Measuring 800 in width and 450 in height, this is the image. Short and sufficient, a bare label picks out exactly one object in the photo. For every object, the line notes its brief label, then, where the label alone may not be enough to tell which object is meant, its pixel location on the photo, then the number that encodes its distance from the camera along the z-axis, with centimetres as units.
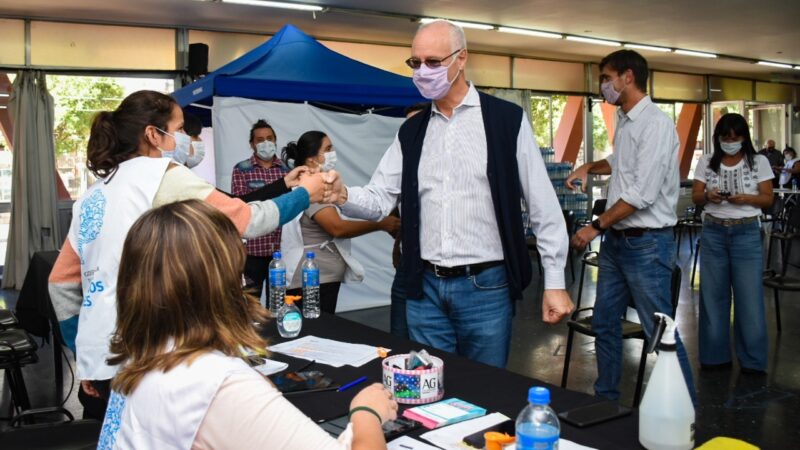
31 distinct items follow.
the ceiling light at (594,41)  1100
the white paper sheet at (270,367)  202
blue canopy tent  519
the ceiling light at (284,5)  796
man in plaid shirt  511
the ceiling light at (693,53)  1267
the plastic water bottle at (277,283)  289
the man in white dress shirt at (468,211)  233
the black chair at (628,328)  326
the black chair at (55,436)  204
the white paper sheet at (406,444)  145
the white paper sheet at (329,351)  209
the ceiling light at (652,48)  1194
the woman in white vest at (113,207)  185
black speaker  880
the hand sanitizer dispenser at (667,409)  138
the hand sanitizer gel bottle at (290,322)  241
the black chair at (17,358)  328
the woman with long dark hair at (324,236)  351
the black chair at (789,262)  484
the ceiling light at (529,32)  1010
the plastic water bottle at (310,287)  291
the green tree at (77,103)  872
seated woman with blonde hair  108
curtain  819
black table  150
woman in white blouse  405
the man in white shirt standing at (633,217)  328
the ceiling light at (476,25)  963
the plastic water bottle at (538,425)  120
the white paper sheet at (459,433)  144
